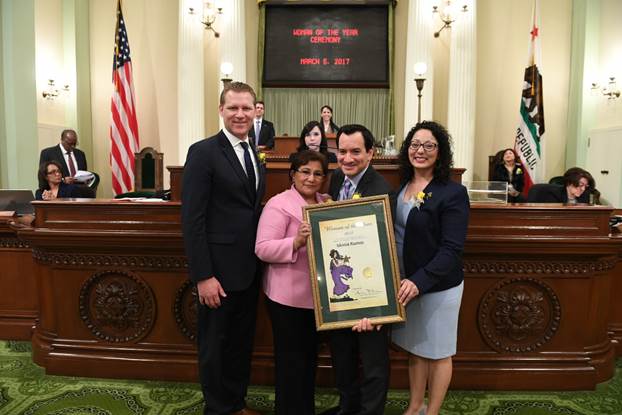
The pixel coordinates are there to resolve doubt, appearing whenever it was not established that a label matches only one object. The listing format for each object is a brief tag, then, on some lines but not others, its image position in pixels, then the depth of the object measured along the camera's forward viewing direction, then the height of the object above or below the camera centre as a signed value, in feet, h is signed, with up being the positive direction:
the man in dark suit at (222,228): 7.22 -0.98
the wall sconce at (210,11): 31.48 +11.42
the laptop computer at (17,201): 14.09 -1.16
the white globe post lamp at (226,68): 29.94 +6.95
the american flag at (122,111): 30.14 +3.99
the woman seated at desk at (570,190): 14.98 -0.52
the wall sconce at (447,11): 30.50 +11.37
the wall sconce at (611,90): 29.48 +5.85
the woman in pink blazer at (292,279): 7.09 -1.76
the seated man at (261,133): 24.02 +2.09
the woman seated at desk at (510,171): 24.88 +0.15
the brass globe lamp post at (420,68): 28.81 +6.90
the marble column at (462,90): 30.81 +5.91
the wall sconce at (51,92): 30.45 +5.34
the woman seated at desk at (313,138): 13.02 +1.01
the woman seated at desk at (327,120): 23.56 +2.77
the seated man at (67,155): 24.44 +0.74
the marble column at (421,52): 31.63 +8.71
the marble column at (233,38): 31.68 +9.55
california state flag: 28.78 +3.39
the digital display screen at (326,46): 34.35 +9.85
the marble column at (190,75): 31.30 +6.76
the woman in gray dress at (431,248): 7.00 -1.21
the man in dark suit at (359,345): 6.99 -2.80
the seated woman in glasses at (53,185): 15.60 -0.63
